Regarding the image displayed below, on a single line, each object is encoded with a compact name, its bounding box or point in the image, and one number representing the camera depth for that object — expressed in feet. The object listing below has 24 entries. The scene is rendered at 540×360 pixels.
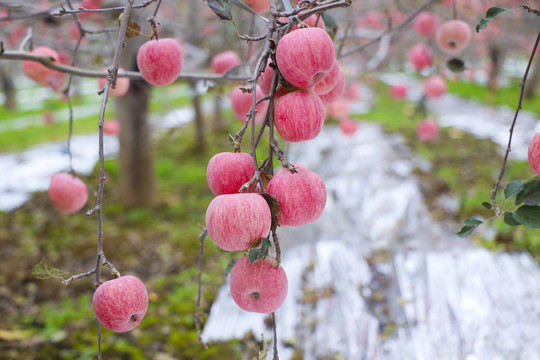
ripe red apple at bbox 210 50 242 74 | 4.92
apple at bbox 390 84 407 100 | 13.14
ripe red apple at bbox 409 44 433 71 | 7.46
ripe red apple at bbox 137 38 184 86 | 2.78
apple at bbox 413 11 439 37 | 6.36
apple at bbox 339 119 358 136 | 11.90
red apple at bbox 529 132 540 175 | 2.32
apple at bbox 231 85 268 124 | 3.09
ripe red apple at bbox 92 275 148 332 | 2.11
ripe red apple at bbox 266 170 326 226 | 1.94
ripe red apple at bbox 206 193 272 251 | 1.80
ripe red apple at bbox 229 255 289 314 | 2.03
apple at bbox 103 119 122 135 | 9.55
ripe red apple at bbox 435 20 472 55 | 4.60
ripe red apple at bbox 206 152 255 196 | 2.00
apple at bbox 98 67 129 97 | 4.17
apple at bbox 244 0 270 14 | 3.01
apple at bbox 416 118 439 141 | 10.50
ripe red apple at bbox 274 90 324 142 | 1.99
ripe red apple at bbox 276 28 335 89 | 1.88
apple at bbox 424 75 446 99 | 8.36
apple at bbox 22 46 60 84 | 4.16
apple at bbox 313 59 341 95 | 2.43
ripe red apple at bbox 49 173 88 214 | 3.75
